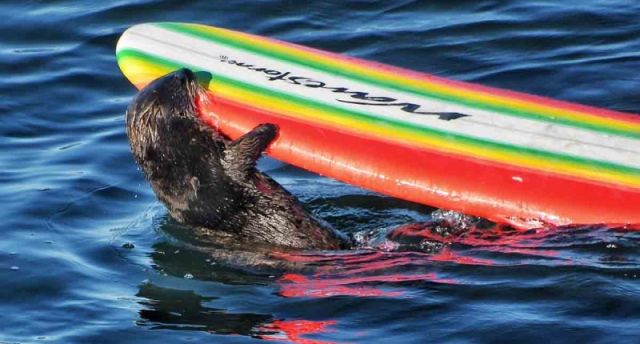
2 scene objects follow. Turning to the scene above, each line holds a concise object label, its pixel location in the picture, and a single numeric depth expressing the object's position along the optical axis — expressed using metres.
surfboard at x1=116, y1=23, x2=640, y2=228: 14.95
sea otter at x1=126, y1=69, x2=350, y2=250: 15.30
